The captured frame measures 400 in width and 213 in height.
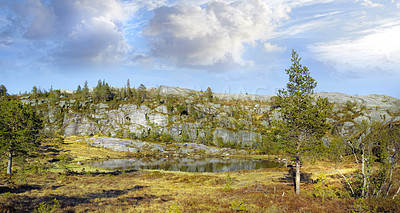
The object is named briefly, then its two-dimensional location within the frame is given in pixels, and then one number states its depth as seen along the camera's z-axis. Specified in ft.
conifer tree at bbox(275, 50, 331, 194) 89.35
